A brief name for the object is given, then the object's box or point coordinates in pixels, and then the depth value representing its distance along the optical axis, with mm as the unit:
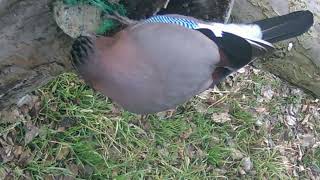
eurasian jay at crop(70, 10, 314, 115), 1035
